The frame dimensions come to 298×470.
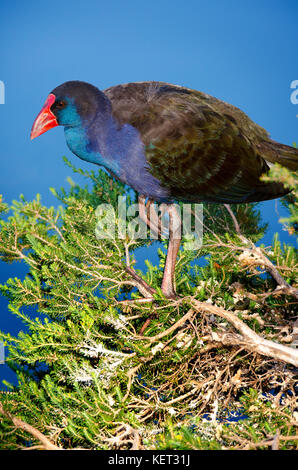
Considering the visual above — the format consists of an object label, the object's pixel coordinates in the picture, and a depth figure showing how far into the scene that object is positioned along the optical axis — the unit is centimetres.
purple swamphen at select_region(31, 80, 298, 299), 121
